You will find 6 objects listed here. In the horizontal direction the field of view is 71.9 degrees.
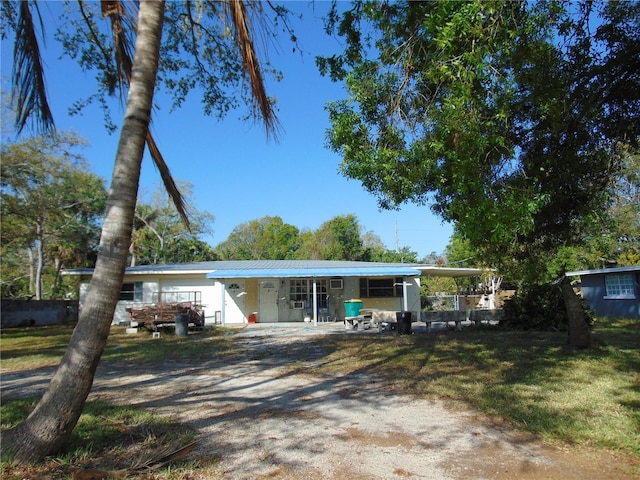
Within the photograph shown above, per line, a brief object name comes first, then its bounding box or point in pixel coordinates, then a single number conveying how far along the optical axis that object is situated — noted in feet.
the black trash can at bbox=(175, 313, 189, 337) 51.83
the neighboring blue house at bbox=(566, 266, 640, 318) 66.23
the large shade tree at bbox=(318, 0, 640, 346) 18.07
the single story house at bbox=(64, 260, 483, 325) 68.64
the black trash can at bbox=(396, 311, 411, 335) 47.88
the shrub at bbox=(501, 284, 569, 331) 47.67
